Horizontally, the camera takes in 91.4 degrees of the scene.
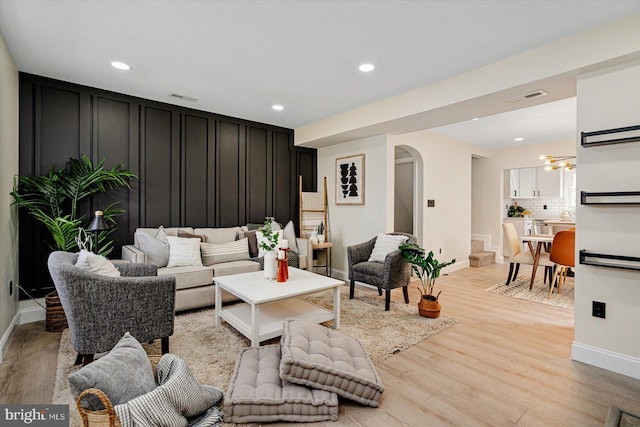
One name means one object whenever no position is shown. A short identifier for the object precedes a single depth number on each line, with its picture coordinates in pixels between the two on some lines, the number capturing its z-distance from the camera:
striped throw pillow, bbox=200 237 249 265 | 3.90
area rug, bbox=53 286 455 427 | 2.20
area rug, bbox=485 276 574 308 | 4.00
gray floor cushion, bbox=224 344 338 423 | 1.69
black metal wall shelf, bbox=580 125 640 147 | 2.17
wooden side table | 4.90
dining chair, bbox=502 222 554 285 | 4.71
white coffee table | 2.52
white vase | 3.10
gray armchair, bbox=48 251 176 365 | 2.01
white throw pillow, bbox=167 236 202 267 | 3.58
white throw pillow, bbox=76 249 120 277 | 2.22
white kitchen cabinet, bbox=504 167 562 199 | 7.26
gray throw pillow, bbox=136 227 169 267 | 3.48
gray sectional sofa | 3.33
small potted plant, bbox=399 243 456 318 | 3.33
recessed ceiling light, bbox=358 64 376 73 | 2.96
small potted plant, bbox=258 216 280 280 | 3.10
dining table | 4.45
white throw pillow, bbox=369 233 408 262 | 3.89
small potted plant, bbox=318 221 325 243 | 5.13
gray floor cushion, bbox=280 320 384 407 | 1.81
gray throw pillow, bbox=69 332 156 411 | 1.29
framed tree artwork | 4.95
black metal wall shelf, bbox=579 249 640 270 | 2.20
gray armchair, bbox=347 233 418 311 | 3.56
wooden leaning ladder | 5.35
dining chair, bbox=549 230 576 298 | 3.95
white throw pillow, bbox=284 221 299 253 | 4.59
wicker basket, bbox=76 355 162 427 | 1.23
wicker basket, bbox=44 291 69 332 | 2.94
